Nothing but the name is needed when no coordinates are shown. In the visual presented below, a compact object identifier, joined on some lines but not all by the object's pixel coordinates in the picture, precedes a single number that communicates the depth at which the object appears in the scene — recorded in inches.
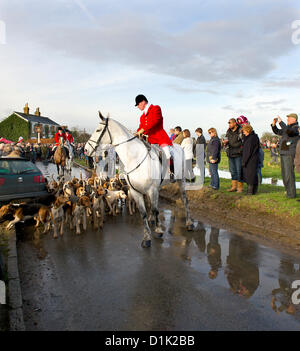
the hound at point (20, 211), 282.0
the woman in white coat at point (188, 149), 446.9
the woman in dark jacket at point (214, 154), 459.5
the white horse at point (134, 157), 253.0
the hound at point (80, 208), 297.9
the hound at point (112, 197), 360.0
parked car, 311.3
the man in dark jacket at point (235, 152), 427.8
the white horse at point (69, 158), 619.2
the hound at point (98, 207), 314.0
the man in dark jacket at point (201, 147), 520.3
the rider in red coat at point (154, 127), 271.3
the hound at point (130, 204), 381.7
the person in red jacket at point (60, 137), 617.0
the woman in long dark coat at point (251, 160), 389.7
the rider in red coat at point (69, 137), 639.1
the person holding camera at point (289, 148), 353.1
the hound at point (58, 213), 281.5
